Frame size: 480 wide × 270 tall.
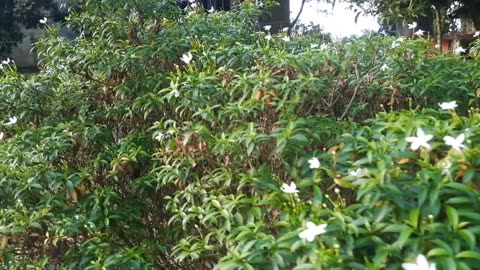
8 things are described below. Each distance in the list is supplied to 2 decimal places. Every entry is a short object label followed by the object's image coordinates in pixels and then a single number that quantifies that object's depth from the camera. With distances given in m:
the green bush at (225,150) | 1.55
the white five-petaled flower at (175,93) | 2.49
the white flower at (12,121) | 3.00
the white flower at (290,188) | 1.80
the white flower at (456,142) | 1.54
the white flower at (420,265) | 1.28
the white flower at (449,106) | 1.83
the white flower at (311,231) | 1.50
